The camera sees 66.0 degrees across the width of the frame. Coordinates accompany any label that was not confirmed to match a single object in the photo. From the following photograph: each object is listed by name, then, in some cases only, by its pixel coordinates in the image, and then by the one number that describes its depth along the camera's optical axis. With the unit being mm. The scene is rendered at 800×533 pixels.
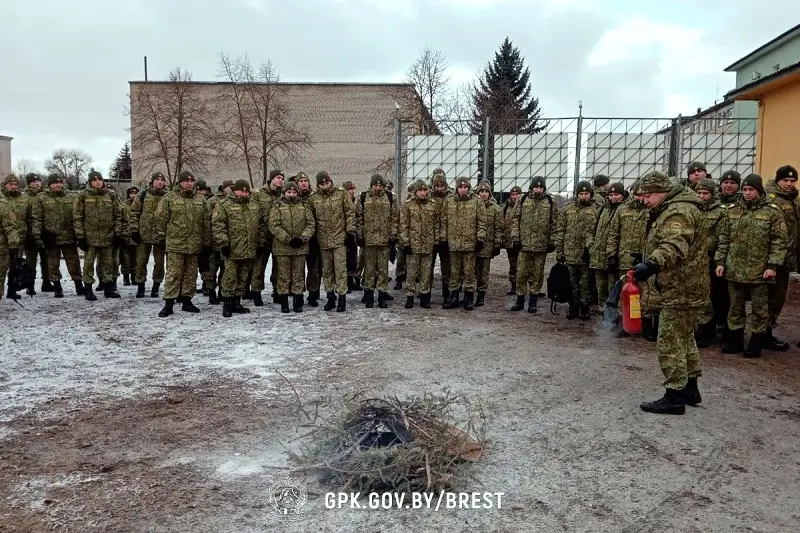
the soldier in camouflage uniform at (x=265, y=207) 10000
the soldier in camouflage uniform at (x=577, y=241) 9242
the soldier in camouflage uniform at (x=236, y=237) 9266
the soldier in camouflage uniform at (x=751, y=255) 7105
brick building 40562
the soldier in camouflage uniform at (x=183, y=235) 9164
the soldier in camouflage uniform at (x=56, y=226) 10438
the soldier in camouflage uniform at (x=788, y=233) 7457
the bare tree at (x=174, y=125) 31969
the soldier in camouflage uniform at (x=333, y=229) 9641
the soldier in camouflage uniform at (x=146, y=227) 10695
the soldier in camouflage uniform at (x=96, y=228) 10484
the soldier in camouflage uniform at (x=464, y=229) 9844
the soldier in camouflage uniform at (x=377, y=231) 10008
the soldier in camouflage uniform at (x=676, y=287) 5125
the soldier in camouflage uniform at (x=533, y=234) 9695
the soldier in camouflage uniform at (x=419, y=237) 9883
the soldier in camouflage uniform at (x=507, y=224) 11830
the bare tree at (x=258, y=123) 34291
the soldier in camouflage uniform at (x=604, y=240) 8656
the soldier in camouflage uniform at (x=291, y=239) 9469
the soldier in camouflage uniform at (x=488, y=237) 10297
